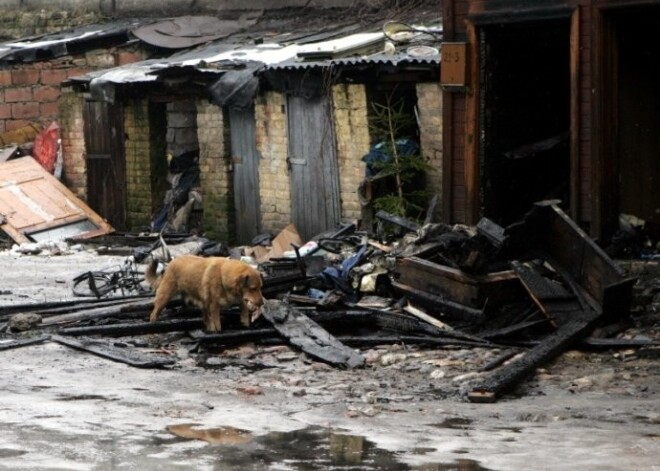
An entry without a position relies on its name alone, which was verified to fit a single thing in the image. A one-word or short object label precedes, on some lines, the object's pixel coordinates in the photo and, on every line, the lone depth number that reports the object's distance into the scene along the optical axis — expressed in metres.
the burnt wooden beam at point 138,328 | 12.52
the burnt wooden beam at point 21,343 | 12.16
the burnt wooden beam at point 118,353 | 11.42
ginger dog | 12.17
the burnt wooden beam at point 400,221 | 15.43
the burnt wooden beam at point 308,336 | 11.41
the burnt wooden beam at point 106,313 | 13.02
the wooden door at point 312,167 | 18.94
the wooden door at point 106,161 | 22.39
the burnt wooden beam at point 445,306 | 12.19
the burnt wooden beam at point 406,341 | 11.80
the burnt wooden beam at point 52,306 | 13.62
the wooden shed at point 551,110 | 13.71
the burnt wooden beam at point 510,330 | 11.88
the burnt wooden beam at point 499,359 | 10.85
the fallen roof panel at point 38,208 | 21.47
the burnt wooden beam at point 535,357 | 9.78
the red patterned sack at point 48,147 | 23.55
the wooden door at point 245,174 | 20.39
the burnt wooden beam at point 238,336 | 12.16
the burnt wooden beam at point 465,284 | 12.23
